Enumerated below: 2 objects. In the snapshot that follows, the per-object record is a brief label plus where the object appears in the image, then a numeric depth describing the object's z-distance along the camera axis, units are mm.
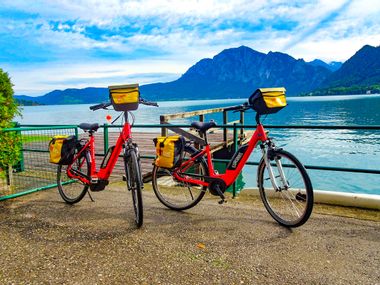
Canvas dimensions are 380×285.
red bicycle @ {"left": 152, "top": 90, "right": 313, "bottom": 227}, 3773
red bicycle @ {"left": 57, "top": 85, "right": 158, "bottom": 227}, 3883
